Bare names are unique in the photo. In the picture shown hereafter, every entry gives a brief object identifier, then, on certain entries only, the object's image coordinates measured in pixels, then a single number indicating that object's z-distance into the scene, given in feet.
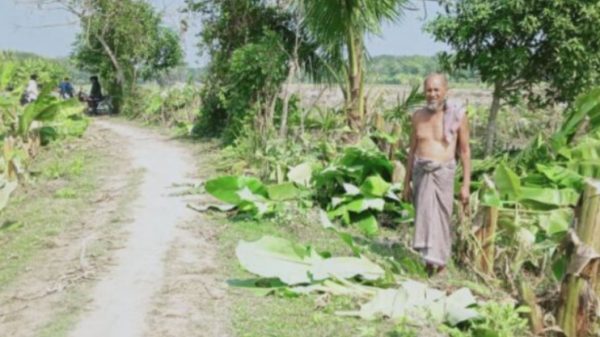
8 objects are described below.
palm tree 31.17
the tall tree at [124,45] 73.46
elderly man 17.15
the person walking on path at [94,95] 75.25
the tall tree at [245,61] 39.19
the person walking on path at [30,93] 56.59
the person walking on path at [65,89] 77.87
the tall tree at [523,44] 31.30
